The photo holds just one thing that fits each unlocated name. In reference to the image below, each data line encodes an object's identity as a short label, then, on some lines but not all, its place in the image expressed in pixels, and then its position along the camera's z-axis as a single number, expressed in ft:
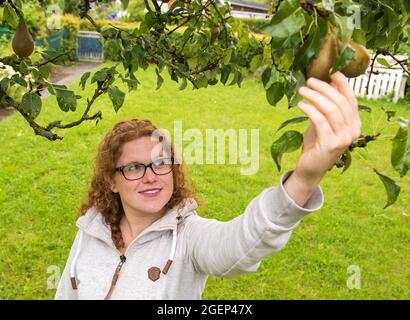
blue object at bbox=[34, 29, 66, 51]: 34.60
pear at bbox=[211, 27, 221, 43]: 6.83
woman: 3.44
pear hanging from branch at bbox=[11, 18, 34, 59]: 5.29
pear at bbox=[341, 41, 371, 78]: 2.54
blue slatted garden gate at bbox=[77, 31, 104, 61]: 41.04
